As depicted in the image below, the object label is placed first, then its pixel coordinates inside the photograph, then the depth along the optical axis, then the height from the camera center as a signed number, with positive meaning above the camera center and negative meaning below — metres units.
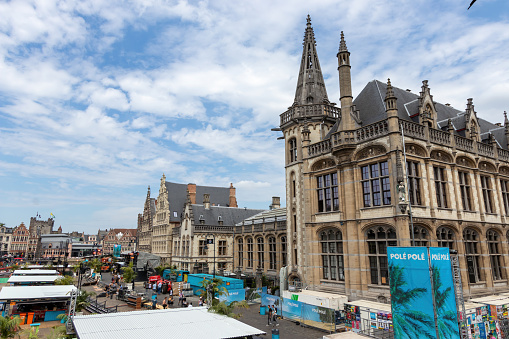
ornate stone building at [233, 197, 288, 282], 40.91 -0.28
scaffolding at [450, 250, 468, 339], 12.04 -2.32
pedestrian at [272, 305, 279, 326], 22.84 -5.26
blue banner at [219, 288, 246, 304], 29.39 -4.80
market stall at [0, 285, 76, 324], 23.02 -4.33
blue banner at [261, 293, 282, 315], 25.58 -4.71
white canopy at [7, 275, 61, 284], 31.14 -3.36
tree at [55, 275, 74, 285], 30.98 -3.45
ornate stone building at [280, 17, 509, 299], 22.62 +4.08
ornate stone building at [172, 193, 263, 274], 50.50 +0.57
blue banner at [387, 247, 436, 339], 11.91 -2.01
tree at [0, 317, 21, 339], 14.50 -3.75
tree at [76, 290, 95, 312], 21.84 -3.91
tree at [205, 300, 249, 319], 15.54 -3.32
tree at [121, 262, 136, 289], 39.91 -3.83
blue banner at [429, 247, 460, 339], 11.63 -1.96
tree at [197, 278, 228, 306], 22.58 -3.77
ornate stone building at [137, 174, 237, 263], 60.53 +6.82
